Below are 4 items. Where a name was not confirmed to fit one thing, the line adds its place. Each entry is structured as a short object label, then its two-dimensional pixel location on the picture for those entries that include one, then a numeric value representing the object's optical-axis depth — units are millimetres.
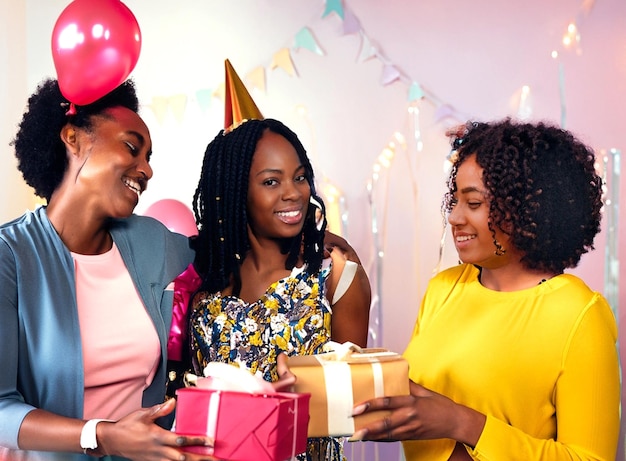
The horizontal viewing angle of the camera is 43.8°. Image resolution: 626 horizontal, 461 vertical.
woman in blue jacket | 1639
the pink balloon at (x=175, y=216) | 2848
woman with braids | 1851
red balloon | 1903
